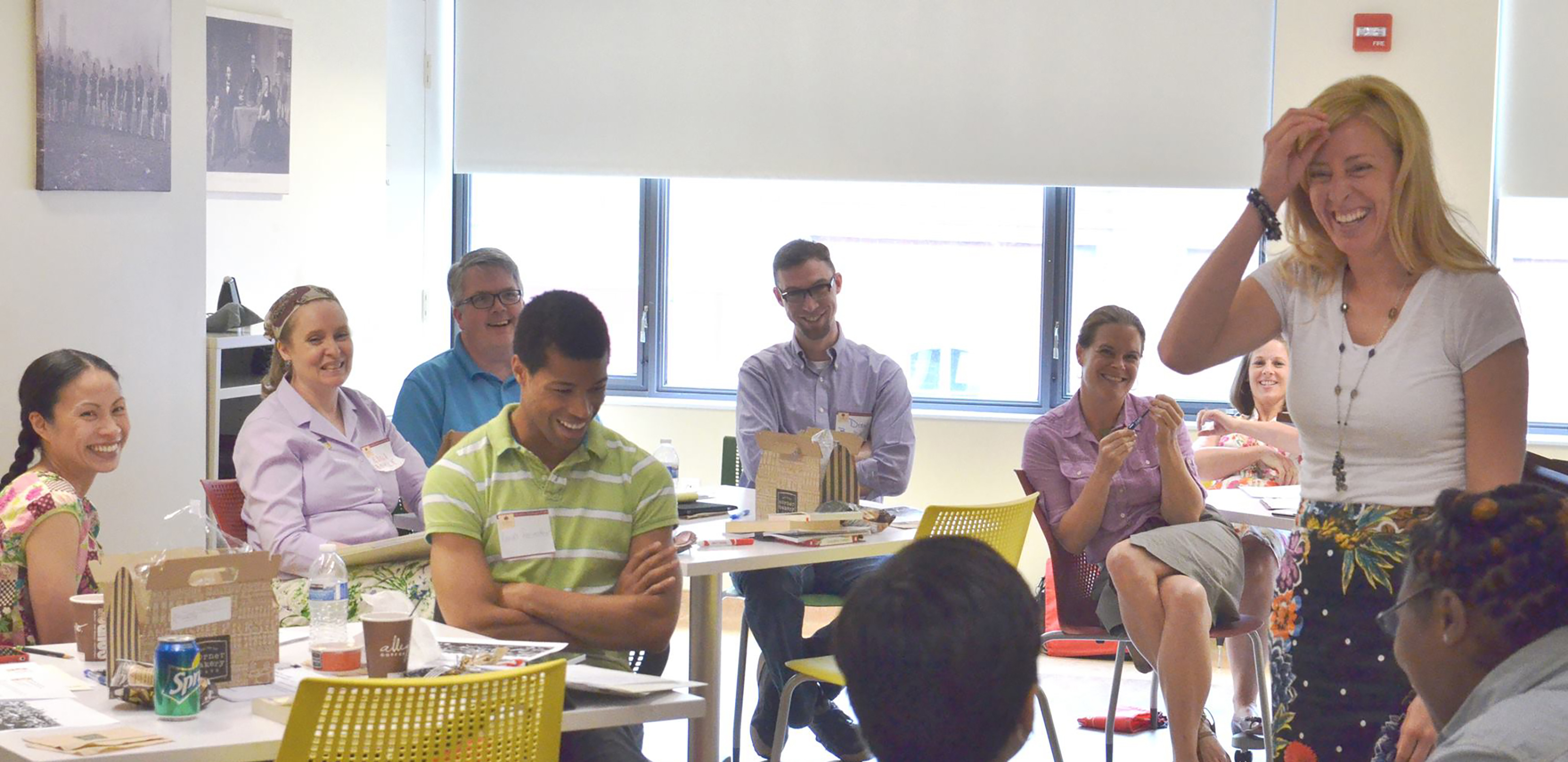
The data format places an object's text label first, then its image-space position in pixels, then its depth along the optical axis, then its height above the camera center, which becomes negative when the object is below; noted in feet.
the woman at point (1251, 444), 15.92 -1.83
